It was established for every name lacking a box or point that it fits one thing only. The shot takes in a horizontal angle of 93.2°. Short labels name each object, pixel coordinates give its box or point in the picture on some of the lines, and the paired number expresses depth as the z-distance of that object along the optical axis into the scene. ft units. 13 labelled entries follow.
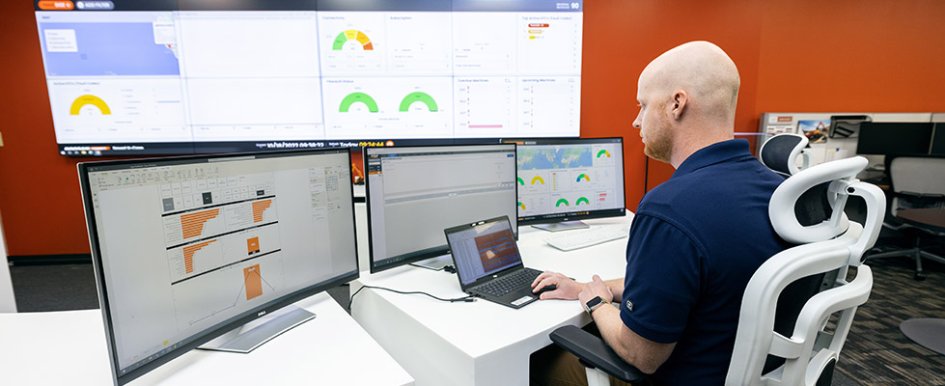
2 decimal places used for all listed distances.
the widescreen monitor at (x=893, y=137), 12.96
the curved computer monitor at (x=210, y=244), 2.67
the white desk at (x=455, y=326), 3.23
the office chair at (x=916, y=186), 11.00
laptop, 4.11
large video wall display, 11.10
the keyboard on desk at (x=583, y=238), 5.65
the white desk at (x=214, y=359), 2.91
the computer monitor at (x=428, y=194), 4.58
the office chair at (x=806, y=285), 2.52
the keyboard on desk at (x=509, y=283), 4.17
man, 2.90
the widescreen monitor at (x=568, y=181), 6.27
